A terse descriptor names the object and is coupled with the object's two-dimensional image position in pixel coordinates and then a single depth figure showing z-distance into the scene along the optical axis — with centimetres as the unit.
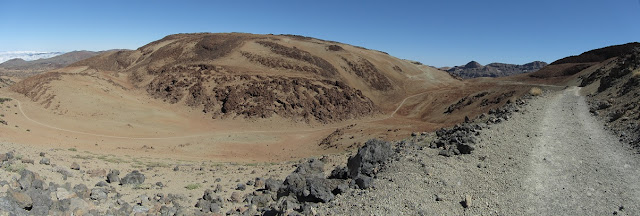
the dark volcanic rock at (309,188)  774
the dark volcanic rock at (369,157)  914
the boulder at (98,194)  927
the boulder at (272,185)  1149
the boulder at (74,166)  1177
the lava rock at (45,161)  1131
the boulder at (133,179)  1149
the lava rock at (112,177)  1143
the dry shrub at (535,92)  2626
